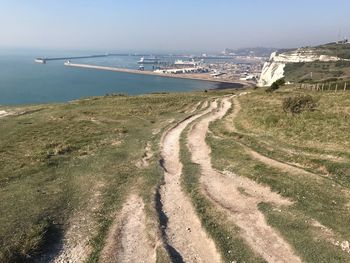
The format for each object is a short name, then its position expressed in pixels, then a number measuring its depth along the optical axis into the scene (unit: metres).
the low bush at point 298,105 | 39.84
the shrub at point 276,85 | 69.34
